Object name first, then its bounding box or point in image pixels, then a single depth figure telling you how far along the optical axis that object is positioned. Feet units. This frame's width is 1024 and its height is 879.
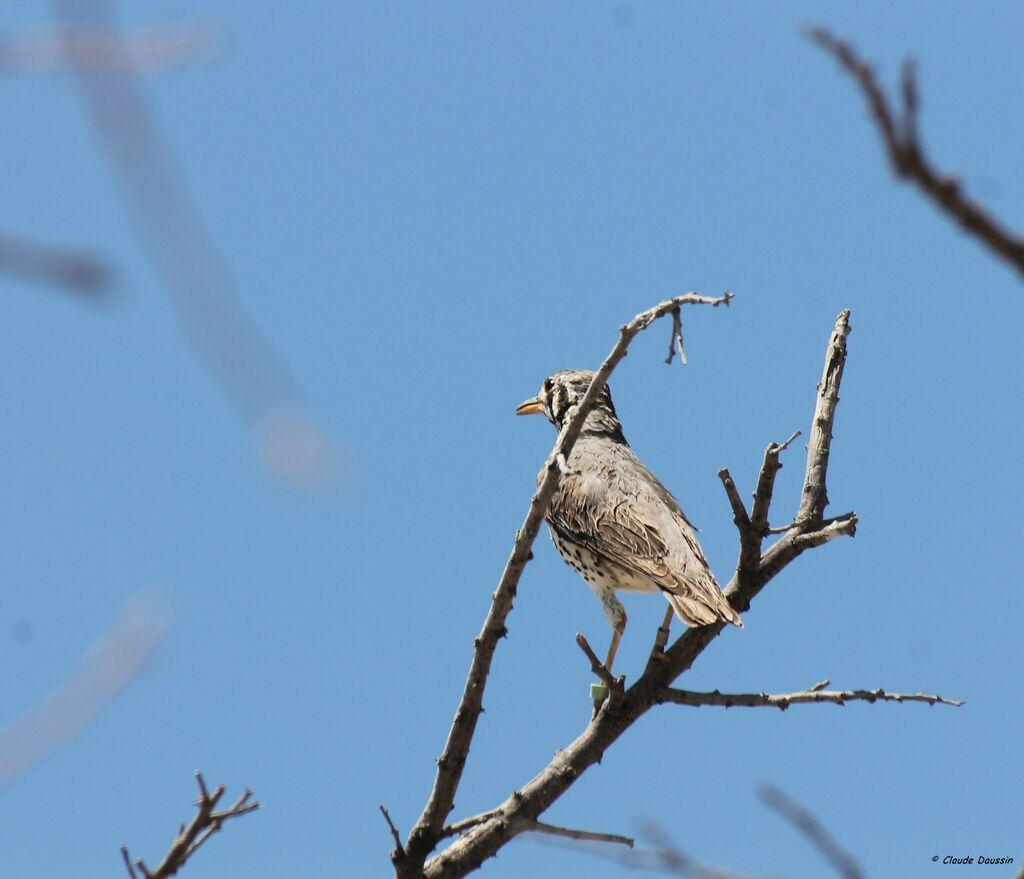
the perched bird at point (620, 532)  54.92
